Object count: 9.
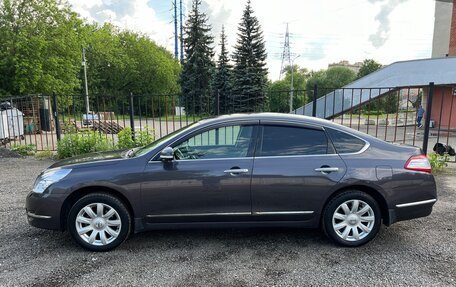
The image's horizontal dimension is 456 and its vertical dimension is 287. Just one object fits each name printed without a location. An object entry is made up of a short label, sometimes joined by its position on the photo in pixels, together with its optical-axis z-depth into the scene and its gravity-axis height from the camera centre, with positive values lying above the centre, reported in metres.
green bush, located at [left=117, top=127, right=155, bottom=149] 7.60 -0.80
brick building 25.31 +6.52
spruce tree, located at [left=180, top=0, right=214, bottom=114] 38.28 +6.37
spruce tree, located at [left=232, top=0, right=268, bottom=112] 32.03 +5.02
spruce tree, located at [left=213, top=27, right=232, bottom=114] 34.59 +3.76
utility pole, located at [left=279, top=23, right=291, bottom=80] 58.43 +10.13
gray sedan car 3.39 -0.90
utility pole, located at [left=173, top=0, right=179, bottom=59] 58.02 +12.43
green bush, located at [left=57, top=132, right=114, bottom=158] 8.09 -1.01
